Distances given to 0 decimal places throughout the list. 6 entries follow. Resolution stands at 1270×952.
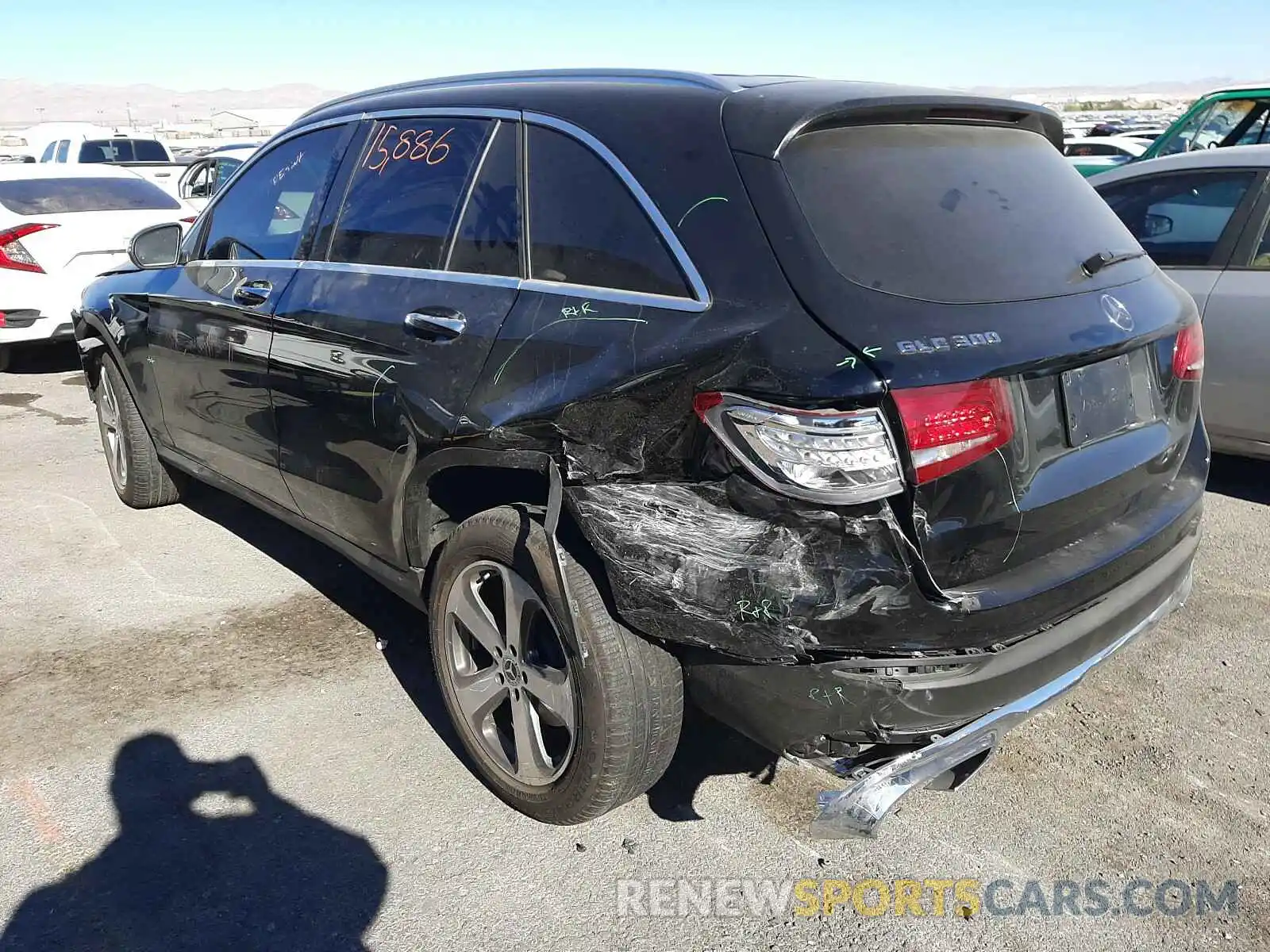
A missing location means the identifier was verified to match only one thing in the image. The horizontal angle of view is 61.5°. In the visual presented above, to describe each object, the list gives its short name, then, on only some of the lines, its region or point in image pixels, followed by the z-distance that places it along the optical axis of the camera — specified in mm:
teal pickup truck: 9045
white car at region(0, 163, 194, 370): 8031
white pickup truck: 18266
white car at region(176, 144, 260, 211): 14305
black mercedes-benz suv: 2162
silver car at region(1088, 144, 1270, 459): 4773
